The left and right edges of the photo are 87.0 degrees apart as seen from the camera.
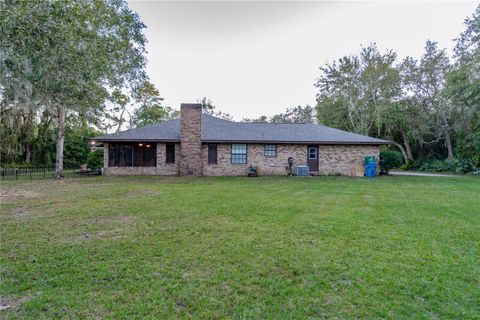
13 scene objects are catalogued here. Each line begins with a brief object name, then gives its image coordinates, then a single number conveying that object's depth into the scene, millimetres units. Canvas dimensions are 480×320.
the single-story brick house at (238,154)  15094
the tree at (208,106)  38094
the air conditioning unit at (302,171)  14812
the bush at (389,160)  15805
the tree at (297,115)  46475
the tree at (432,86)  21547
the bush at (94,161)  18547
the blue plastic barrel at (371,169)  14914
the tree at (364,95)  23892
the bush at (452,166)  17253
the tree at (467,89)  16500
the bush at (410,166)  23294
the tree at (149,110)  27984
